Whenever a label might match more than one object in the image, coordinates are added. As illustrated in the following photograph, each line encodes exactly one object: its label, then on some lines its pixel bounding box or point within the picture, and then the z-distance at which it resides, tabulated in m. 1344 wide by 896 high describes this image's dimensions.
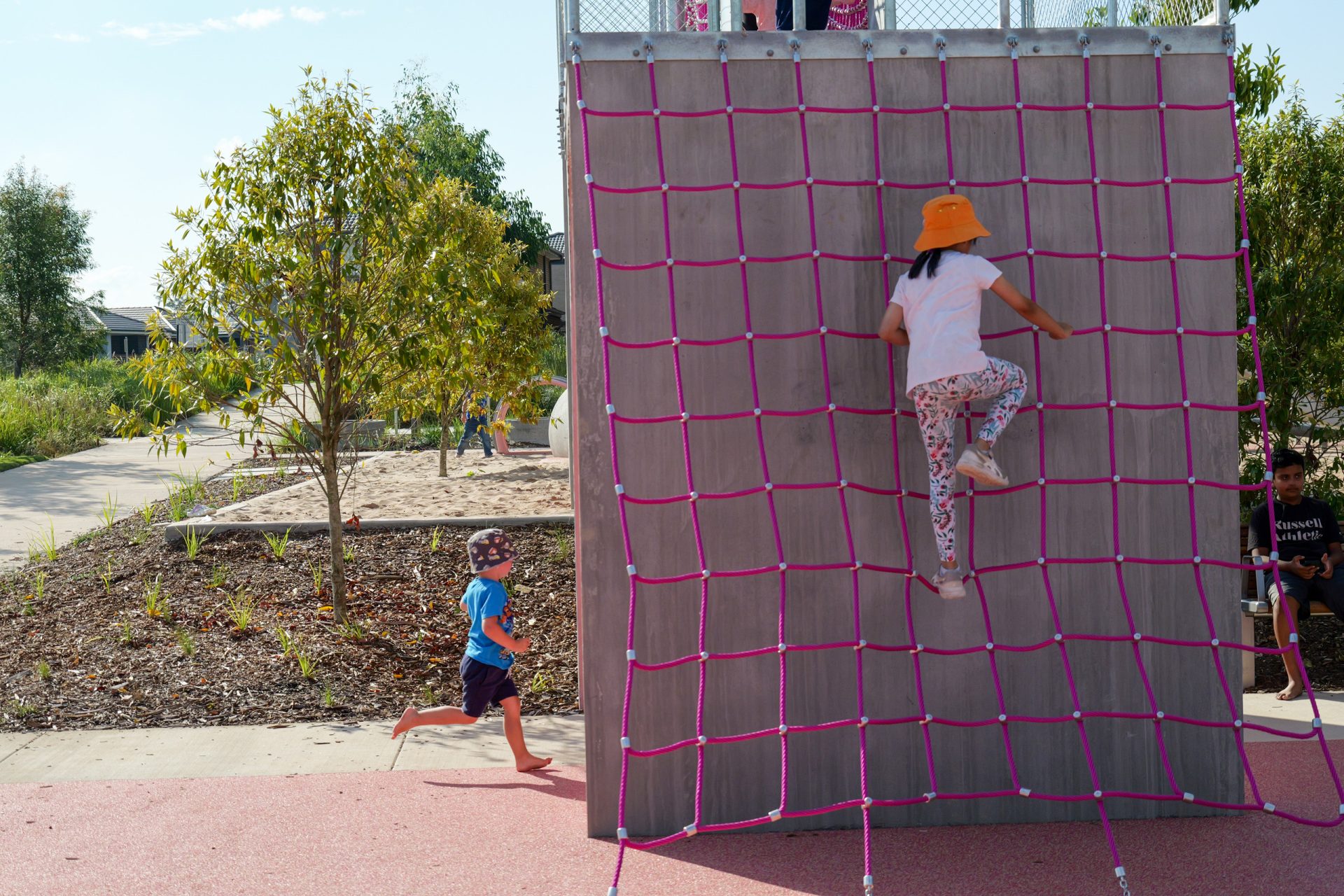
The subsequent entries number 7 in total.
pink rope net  4.00
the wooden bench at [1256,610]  5.64
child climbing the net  3.76
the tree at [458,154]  34.47
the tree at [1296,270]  6.65
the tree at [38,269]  25.91
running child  4.67
